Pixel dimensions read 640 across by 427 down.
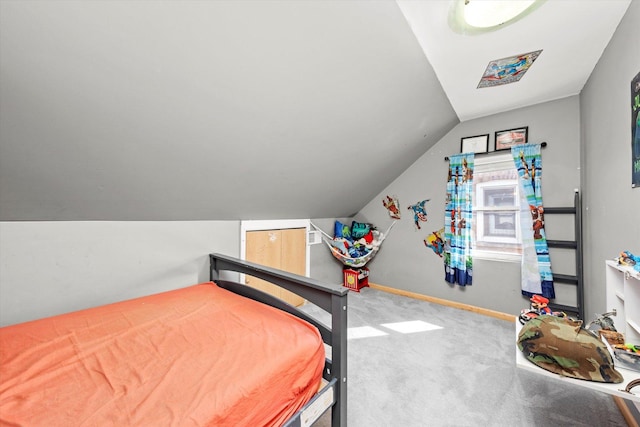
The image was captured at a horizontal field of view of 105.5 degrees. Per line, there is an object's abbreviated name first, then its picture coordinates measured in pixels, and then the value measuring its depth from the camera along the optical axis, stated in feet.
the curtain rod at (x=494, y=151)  7.85
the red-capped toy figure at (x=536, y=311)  4.80
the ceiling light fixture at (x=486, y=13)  4.12
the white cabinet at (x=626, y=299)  3.67
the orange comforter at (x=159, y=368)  2.23
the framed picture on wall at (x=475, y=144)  8.80
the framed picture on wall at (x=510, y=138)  8.20
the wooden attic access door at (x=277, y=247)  7.89
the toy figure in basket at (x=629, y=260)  3.65
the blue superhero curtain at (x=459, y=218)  8.98
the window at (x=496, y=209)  8.53
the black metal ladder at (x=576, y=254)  7.25
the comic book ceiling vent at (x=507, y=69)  5.66
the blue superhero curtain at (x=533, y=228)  7.68
